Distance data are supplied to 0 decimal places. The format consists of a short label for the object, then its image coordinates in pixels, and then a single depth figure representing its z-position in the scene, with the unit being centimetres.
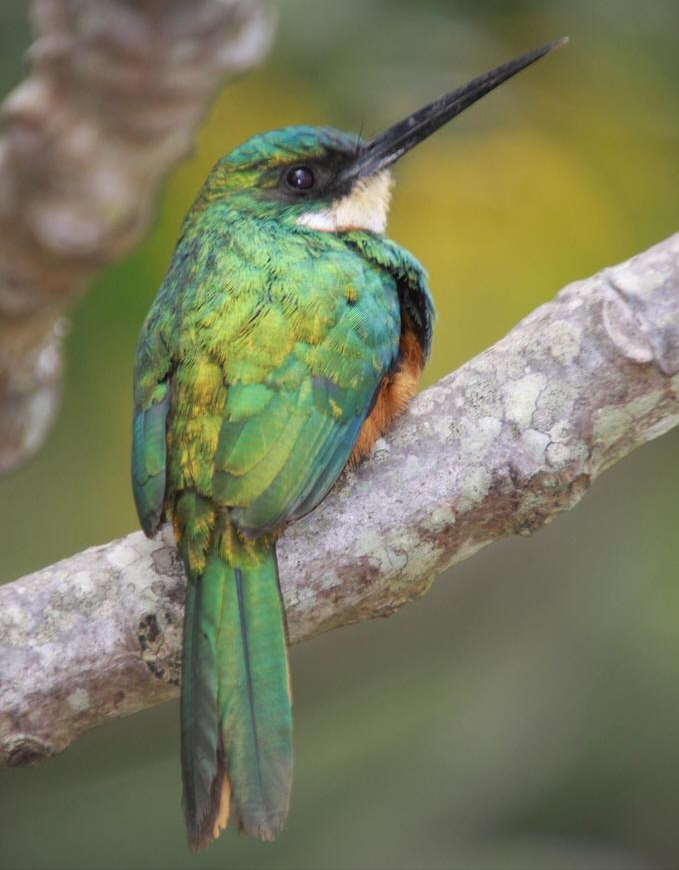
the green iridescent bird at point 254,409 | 493
